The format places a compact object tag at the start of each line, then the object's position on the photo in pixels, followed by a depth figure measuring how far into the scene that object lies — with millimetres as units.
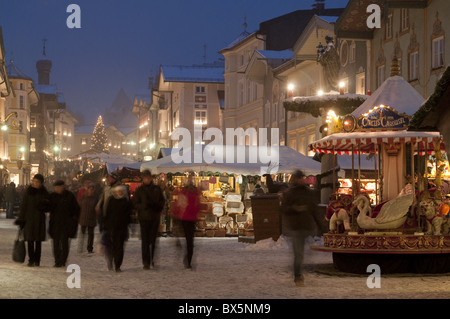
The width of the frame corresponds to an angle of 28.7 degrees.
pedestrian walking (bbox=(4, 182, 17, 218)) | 41809
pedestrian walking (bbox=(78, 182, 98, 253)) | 20078
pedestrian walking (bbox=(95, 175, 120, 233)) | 15930
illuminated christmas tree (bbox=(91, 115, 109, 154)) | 143375
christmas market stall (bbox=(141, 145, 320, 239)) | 27562
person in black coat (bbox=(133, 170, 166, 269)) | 16016
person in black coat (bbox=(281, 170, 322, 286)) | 13210
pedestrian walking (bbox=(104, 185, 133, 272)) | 15383
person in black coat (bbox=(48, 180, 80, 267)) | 16328
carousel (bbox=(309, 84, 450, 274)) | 15367
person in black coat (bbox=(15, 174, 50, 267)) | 16125
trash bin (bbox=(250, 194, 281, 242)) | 23312
